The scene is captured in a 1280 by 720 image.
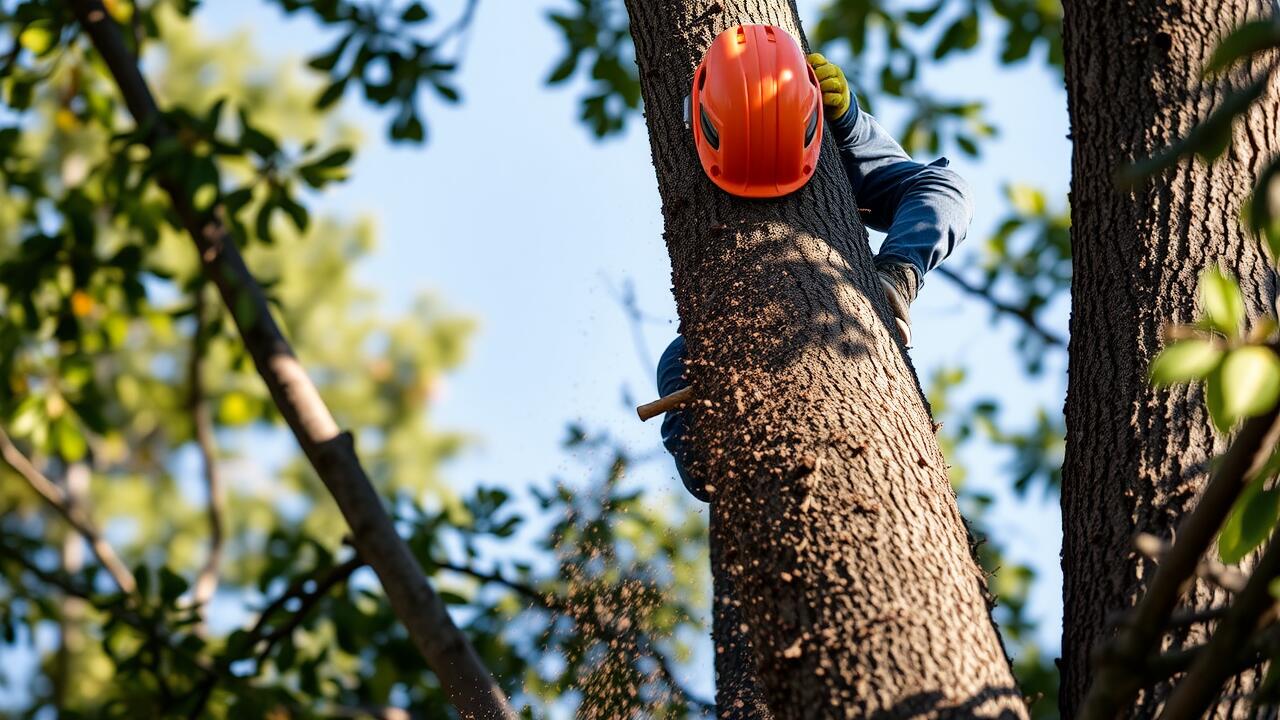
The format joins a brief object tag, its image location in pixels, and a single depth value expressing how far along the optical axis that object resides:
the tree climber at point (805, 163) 4.29
